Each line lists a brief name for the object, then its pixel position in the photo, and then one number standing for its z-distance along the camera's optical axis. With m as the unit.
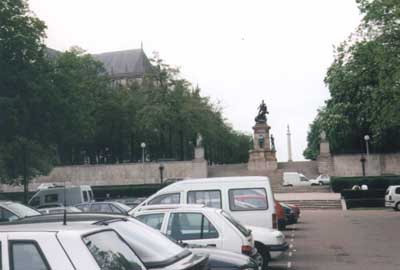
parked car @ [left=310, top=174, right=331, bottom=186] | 63.22
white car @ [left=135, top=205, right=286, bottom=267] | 10.70
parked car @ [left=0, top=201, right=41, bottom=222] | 17.58
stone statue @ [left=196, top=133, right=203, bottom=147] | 70.49
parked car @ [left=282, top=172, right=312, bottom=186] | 62.51
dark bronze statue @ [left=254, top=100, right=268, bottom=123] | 69.44
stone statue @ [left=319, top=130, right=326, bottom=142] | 68.22
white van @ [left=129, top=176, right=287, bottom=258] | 15.06
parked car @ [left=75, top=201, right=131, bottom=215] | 24.48
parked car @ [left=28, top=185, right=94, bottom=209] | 34.38
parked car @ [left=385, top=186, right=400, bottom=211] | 39.19
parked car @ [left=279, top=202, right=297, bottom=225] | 27.53
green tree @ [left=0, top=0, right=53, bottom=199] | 37.94
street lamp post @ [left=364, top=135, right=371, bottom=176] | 64.94
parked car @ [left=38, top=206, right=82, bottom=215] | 22.70
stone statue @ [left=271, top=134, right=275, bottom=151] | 70.78
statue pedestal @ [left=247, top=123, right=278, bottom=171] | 68.12
